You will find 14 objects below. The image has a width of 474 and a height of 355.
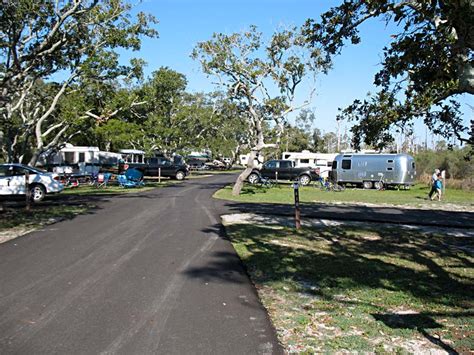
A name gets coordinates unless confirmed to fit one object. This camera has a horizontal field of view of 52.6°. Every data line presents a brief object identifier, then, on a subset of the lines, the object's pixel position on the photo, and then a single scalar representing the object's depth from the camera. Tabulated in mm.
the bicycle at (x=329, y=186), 29250
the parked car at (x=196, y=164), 70444
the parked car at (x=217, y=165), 74062
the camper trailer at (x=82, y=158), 36344
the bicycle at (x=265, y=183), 31250
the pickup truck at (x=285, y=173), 34781
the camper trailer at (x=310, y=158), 49000
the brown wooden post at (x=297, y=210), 12298
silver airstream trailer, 32219
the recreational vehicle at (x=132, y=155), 52450
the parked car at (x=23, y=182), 18094
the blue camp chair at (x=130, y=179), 28938
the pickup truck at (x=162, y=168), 37844
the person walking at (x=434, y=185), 23062
